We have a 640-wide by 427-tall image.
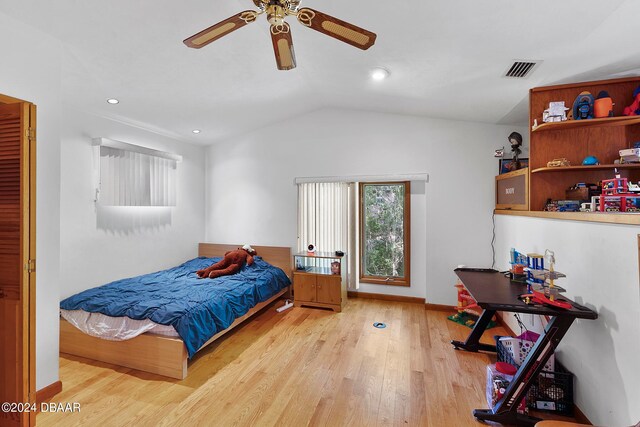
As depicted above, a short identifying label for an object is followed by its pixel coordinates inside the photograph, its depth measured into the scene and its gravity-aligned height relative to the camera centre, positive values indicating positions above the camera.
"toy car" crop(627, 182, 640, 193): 2.13 +0.19
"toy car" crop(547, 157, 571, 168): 2.65 +0.47
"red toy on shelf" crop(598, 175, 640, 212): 2.02 +0.11
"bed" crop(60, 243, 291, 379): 2.37 -1.15
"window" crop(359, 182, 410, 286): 4.23 -0.27
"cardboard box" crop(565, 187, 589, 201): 2.66 +0.19
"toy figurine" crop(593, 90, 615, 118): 2.47 +0.92
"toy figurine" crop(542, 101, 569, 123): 2.58 +0.90
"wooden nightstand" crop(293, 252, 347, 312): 3.92 -0.95
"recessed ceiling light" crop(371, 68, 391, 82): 2.72 +1.34
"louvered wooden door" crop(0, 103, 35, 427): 1.82 -0.26
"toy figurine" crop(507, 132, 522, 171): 3.49 +0.83
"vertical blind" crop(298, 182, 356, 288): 4.33 -0.05
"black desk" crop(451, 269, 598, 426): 1.75 -0.76
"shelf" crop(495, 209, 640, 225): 1.46 -0.01
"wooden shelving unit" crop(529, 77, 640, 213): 2.57 +0.68
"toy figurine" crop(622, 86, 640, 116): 2.44 +0.90
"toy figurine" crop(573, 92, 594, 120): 2.51 +0.93
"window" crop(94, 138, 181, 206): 3.39 +0.50
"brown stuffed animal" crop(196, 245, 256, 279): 3.80 -0.68
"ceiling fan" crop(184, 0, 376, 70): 1.37 +0.91
